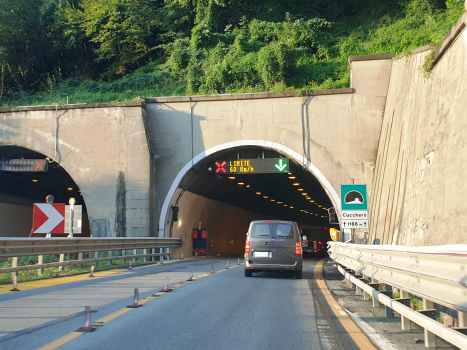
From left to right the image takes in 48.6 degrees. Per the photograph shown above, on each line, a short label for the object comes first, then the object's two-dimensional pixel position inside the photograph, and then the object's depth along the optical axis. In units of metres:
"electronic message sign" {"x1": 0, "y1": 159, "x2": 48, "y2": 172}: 27.77
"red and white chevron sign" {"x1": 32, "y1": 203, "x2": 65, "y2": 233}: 14.83
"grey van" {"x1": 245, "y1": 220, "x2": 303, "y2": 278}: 15.86
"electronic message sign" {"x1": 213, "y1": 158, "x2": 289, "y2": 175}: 27.14
